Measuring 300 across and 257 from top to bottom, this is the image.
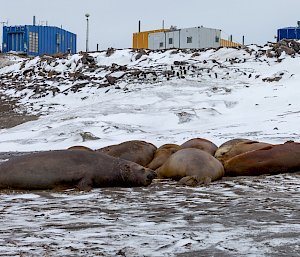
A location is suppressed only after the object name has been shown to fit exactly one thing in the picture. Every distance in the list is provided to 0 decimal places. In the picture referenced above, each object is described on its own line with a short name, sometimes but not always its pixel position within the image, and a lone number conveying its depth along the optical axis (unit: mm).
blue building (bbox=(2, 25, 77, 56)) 38469
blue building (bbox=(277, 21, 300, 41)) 35438
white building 34125
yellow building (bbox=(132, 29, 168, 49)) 39325
